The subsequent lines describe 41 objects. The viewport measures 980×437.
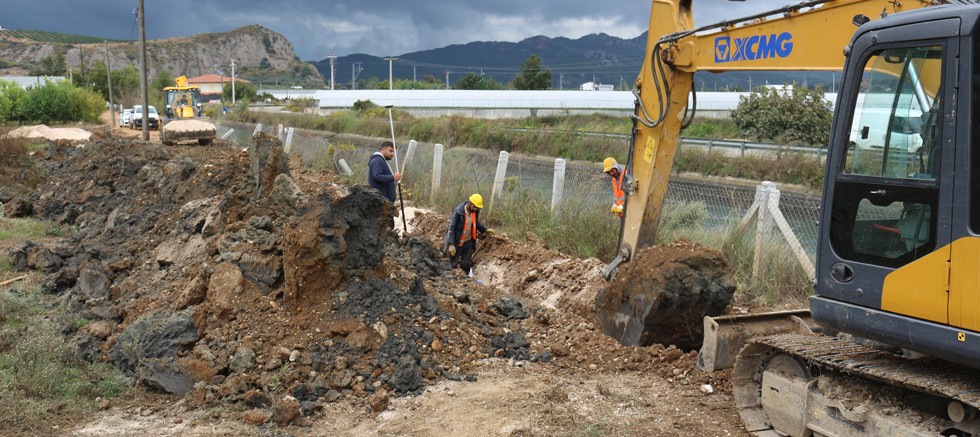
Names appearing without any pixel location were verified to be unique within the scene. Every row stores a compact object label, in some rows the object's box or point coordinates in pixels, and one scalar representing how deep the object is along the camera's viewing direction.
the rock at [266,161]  11.16
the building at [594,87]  80.95
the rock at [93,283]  10.14
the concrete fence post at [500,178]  15.17
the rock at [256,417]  6.34
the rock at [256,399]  6.64
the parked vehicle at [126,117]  57.66
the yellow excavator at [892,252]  4.46
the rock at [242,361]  7.04
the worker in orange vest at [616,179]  11.86
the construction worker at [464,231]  11.95
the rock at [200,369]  7.07
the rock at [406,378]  6.94
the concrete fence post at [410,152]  18.73
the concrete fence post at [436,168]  17.20
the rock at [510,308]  9.11
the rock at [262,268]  8.16
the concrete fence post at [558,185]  13.51
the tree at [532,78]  76.88
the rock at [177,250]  10.15
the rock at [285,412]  6.32
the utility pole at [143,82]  32.66
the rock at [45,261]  11.92
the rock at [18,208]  18.20
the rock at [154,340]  7.53
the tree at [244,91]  105.53
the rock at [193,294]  8.27
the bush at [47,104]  46.44
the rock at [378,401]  6.59
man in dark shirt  12.84
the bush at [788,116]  29.77
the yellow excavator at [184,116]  28.82
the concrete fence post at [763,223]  9.87
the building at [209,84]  125.94
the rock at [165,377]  7.04
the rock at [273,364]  7.02
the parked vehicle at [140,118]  52.15
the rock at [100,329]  8.32
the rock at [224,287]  7.87
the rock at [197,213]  10.90
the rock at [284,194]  9.93
